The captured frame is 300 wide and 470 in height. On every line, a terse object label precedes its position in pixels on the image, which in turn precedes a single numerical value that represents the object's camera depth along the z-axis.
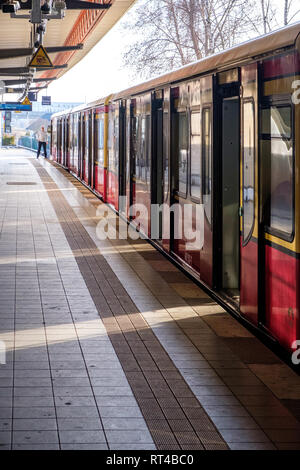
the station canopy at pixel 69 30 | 19.89
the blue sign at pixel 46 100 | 60.51
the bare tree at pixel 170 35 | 36.78
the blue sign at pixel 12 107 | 54.53
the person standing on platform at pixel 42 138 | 41.81
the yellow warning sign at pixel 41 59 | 18.95
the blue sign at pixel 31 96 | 59.78
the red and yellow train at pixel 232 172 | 6.67
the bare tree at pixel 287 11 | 27.64
